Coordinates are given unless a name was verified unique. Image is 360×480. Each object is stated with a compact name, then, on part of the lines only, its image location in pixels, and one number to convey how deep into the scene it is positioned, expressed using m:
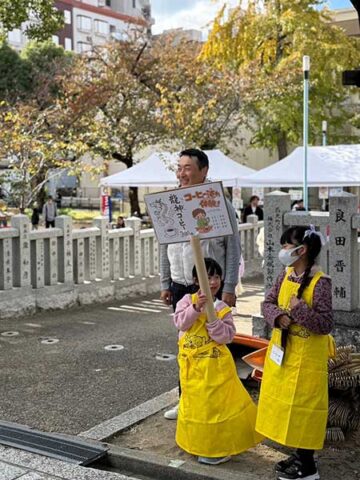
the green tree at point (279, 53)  18.14
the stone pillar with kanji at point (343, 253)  5.44
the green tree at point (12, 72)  30.17
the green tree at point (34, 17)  9.94
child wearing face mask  3.47
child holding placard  3.64
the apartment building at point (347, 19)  26.28
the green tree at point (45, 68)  24.69
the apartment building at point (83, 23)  54.09
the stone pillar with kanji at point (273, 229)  5.81
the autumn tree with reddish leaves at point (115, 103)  19.95
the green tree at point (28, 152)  14.60
